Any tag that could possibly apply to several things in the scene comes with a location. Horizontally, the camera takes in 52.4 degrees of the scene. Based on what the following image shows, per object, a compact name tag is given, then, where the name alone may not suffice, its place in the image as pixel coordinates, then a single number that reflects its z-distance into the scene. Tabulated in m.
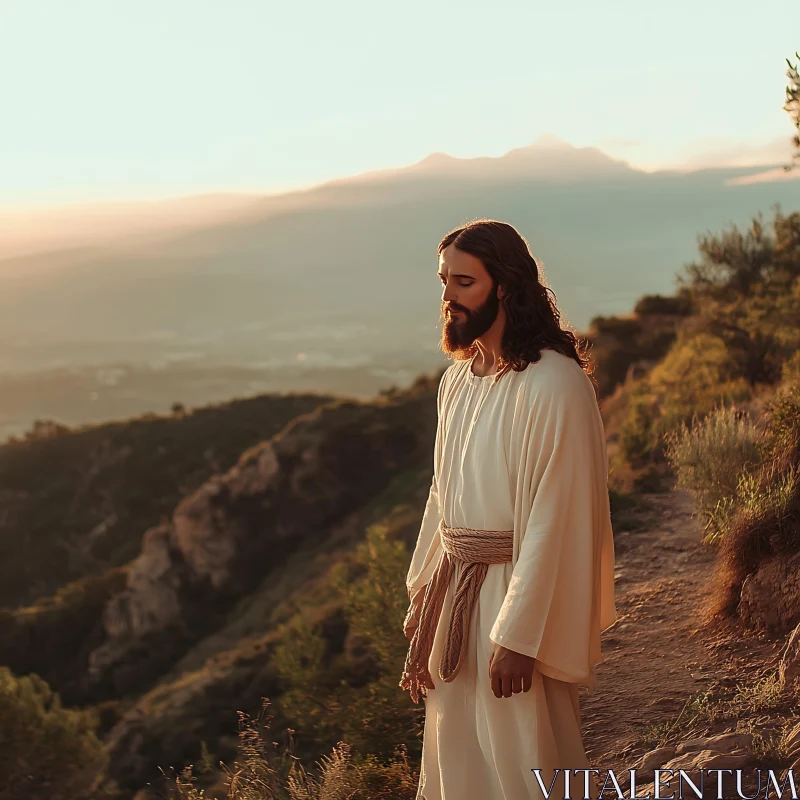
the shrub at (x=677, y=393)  9.42
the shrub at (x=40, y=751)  12.30
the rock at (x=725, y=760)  2.60
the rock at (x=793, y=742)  2.55
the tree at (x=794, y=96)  6.07
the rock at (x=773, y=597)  3.81
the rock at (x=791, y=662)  3.15
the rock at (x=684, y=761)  2.69
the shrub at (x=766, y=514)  4.00
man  2.13
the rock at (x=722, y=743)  2.71
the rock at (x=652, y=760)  2.90
